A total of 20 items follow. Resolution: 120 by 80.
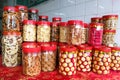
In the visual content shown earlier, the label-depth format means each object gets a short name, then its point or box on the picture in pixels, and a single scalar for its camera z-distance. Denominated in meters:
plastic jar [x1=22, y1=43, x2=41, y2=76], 0.86
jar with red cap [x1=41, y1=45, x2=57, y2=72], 0.94
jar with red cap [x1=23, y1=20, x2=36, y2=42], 1.05
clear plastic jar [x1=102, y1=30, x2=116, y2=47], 1.15
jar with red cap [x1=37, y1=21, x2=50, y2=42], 1.08
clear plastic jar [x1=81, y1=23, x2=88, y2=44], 1.08
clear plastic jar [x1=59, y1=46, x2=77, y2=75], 0.90
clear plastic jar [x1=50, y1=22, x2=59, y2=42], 1.17
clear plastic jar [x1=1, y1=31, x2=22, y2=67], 0.99
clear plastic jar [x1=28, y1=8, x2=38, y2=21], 1.29
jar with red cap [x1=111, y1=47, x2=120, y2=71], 1.03
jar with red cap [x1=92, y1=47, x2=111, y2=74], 0.95
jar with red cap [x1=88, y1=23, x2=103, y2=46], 1.06
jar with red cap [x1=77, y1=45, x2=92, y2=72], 0.97
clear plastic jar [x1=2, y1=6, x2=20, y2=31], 1.05
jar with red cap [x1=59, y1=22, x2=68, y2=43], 1.10
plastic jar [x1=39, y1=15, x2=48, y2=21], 1.41
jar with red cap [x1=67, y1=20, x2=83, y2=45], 1.01
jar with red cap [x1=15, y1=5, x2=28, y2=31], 1.15
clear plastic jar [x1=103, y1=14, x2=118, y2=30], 1.14
